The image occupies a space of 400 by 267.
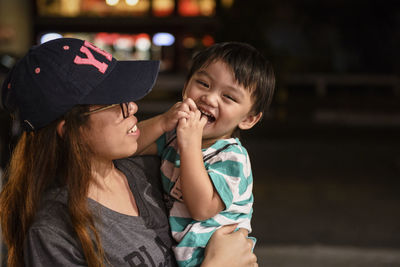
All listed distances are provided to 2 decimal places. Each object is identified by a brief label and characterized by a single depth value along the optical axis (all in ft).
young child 5.82
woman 4.79
